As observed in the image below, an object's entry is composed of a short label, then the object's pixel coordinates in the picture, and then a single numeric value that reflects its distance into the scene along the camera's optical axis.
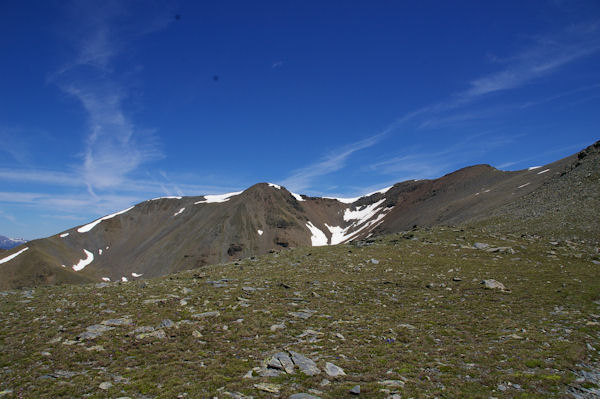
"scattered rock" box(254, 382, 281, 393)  9.52
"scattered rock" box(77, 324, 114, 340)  13.99
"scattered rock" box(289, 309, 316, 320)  16.56
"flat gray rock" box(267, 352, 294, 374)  10.90
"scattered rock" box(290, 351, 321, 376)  10.70
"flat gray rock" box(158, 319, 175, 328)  15.05
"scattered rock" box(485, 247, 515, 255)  31.44
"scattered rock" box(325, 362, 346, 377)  10.49
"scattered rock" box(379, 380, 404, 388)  9.59
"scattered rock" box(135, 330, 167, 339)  14.02
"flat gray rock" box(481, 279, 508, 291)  21.36
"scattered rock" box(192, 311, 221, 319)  16.28
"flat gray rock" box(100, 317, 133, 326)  15.25
